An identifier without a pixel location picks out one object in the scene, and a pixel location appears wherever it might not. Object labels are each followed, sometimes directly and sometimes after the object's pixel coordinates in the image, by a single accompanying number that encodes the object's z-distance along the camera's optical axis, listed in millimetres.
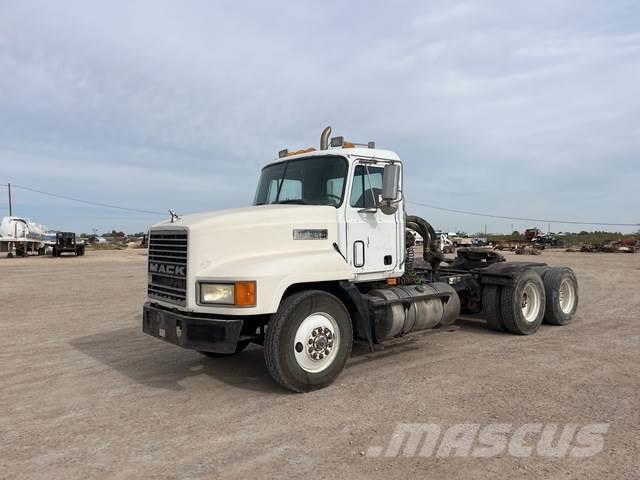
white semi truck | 5207
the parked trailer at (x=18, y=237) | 41438
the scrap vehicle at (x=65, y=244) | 38656
